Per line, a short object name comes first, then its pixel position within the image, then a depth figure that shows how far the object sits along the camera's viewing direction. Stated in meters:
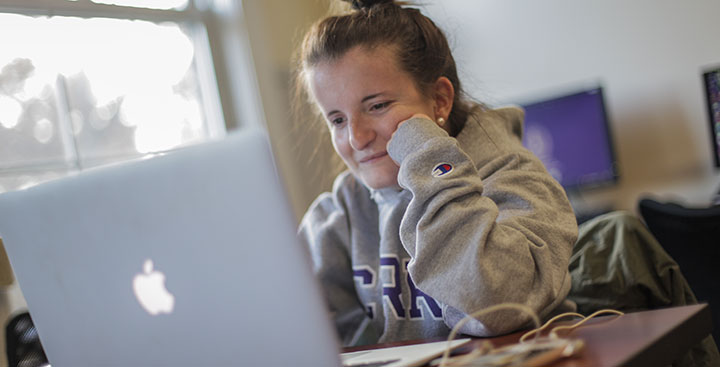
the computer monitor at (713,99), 4.83
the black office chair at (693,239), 3.00
